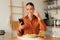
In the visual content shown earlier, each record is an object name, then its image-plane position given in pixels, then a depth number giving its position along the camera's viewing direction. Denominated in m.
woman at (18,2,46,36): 2.40
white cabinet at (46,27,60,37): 4.37
